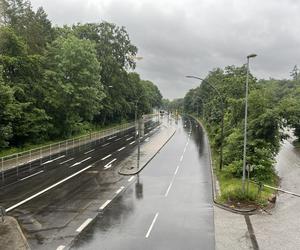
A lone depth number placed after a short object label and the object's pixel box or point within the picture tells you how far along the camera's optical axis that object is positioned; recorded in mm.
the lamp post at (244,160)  14466
